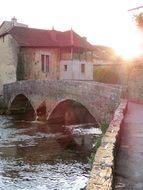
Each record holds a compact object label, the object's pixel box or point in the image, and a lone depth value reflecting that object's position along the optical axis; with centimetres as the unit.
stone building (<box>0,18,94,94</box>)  2846
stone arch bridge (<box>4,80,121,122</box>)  1464
